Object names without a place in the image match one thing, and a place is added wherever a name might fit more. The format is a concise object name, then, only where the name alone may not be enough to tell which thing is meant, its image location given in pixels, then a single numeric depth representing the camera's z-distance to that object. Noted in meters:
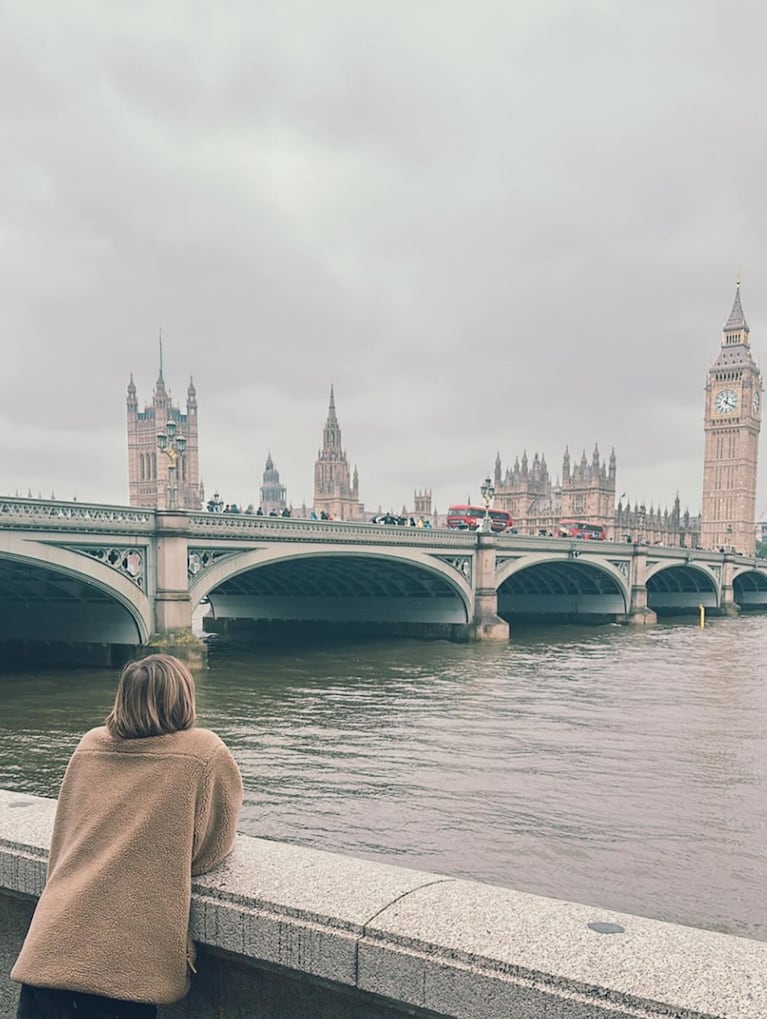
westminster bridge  27.31
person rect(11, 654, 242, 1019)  2.63
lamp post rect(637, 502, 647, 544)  124.25
